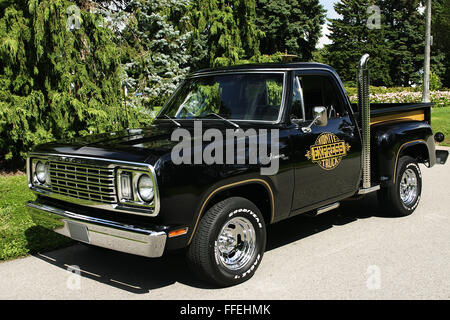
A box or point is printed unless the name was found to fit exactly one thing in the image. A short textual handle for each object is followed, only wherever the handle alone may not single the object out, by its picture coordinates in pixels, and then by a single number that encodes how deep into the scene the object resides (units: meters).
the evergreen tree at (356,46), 52.38
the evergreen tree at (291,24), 41.81
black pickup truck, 3.62
